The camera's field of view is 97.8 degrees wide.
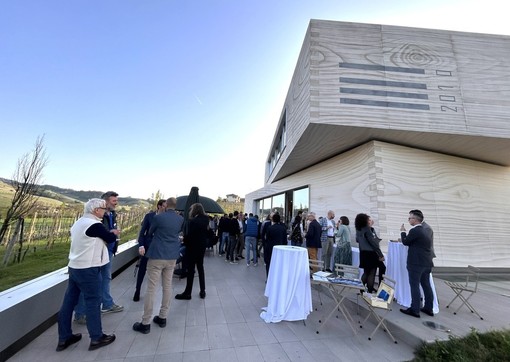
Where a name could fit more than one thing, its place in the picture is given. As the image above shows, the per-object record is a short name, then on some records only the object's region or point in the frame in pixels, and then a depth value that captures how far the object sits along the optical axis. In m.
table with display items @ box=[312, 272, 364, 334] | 3.00
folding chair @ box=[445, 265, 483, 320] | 3.51
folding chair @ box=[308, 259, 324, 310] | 3.27
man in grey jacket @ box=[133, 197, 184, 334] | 2.91
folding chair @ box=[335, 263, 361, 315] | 3.42
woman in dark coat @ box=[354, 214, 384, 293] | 4.02
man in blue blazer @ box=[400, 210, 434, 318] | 3.38
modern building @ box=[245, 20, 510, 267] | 6.16
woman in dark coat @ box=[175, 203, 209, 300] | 4.12
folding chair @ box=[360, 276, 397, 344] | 2.83
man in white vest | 2.42
